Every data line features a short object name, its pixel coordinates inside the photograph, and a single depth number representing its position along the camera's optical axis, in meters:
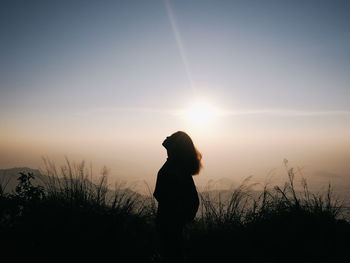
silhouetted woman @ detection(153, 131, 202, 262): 2.74
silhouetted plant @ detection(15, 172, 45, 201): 4.57
